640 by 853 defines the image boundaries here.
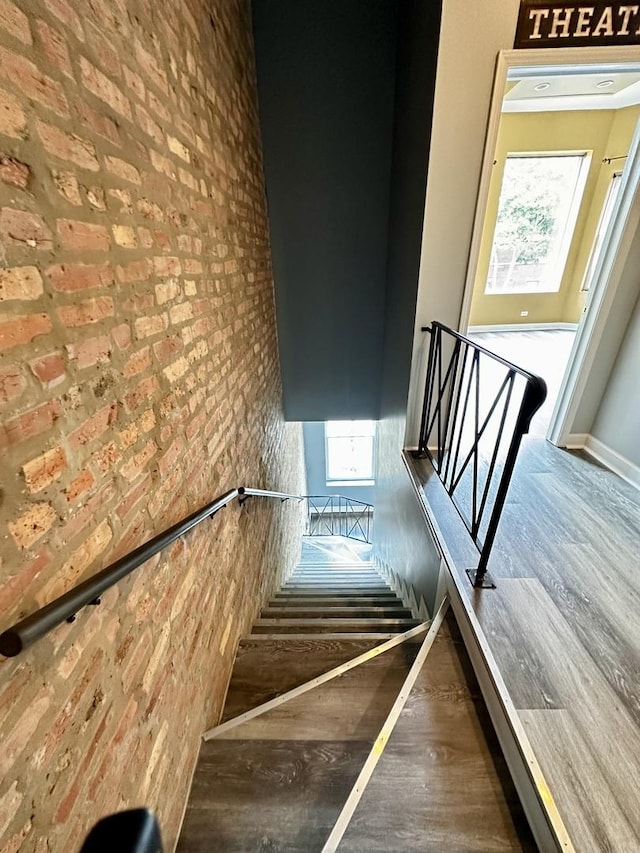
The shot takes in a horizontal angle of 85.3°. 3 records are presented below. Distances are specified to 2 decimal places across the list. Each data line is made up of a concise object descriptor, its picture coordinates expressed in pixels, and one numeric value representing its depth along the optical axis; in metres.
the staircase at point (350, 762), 1.04
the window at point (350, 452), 7.06
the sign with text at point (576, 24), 1.60
